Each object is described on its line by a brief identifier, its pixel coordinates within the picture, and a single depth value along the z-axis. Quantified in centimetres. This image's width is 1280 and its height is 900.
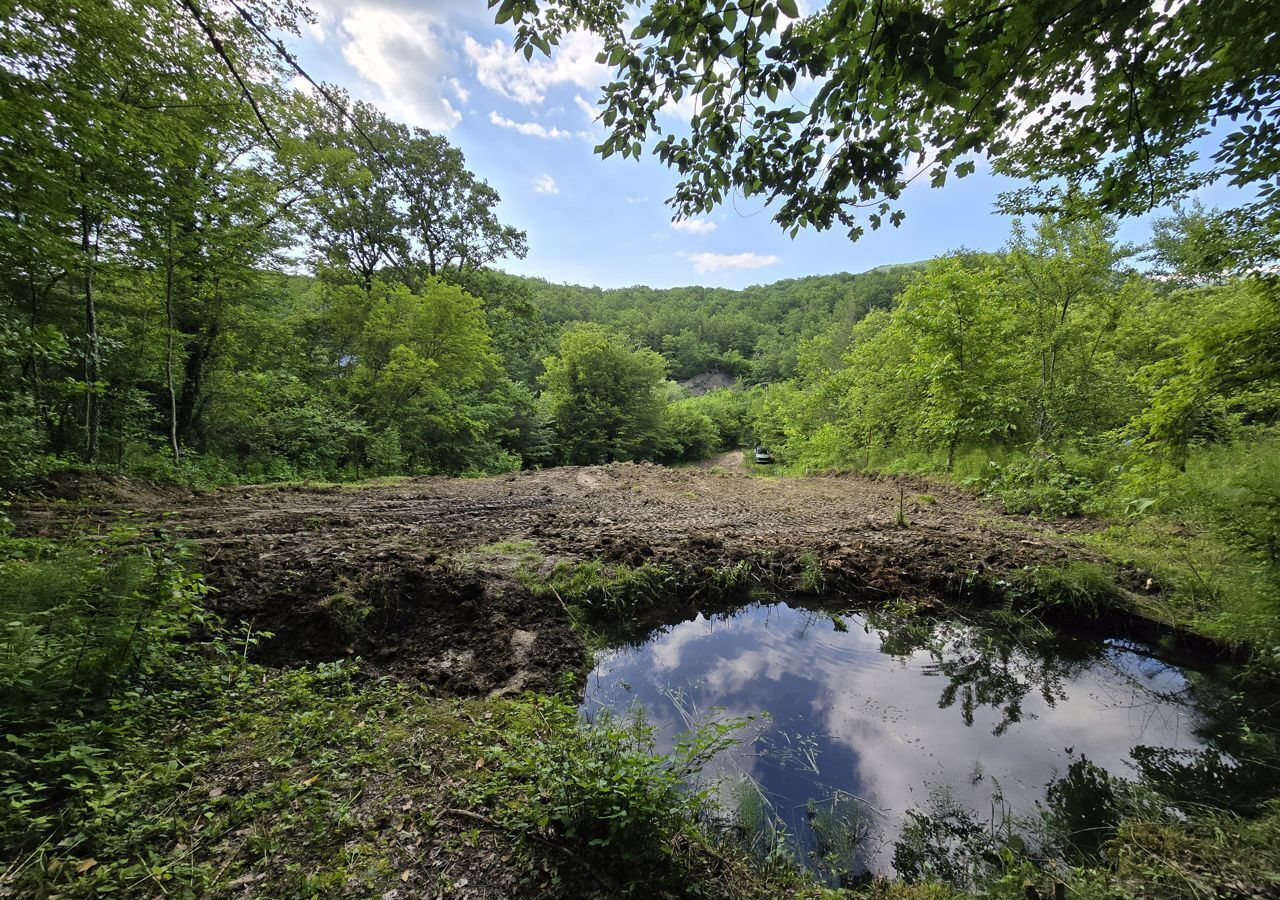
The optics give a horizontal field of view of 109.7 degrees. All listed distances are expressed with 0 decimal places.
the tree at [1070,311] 1059
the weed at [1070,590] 486
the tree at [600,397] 2591
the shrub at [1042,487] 818
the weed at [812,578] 558
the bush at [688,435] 3126
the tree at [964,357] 1197
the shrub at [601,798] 203
